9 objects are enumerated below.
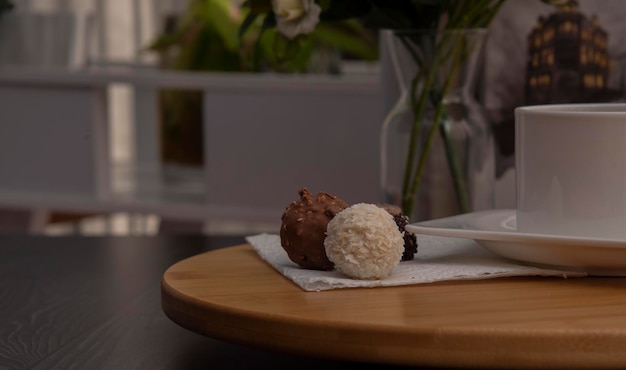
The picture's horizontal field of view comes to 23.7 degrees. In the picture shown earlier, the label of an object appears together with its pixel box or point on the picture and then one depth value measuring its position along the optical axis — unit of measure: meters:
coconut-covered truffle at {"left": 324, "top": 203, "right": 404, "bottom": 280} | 0.53
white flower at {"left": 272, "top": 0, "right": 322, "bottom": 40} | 0.75
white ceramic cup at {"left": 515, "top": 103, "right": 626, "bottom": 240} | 0.54
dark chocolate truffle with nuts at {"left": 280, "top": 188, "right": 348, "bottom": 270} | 0.56
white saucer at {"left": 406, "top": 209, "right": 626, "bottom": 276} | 0.53
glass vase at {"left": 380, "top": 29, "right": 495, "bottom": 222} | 0.79
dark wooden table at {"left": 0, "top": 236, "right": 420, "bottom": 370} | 0.51
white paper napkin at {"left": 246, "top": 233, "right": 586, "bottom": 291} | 0.53
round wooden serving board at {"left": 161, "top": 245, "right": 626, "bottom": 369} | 0.45
